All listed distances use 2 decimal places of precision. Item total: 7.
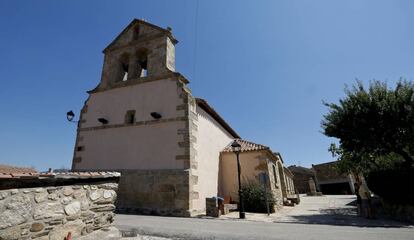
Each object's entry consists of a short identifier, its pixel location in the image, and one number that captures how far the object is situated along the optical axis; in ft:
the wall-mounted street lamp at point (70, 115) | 38.04
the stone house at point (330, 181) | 112.57
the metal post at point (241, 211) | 27.87
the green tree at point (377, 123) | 33.45
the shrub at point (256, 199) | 35.35
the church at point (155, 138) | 30.99
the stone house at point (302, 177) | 119.34
